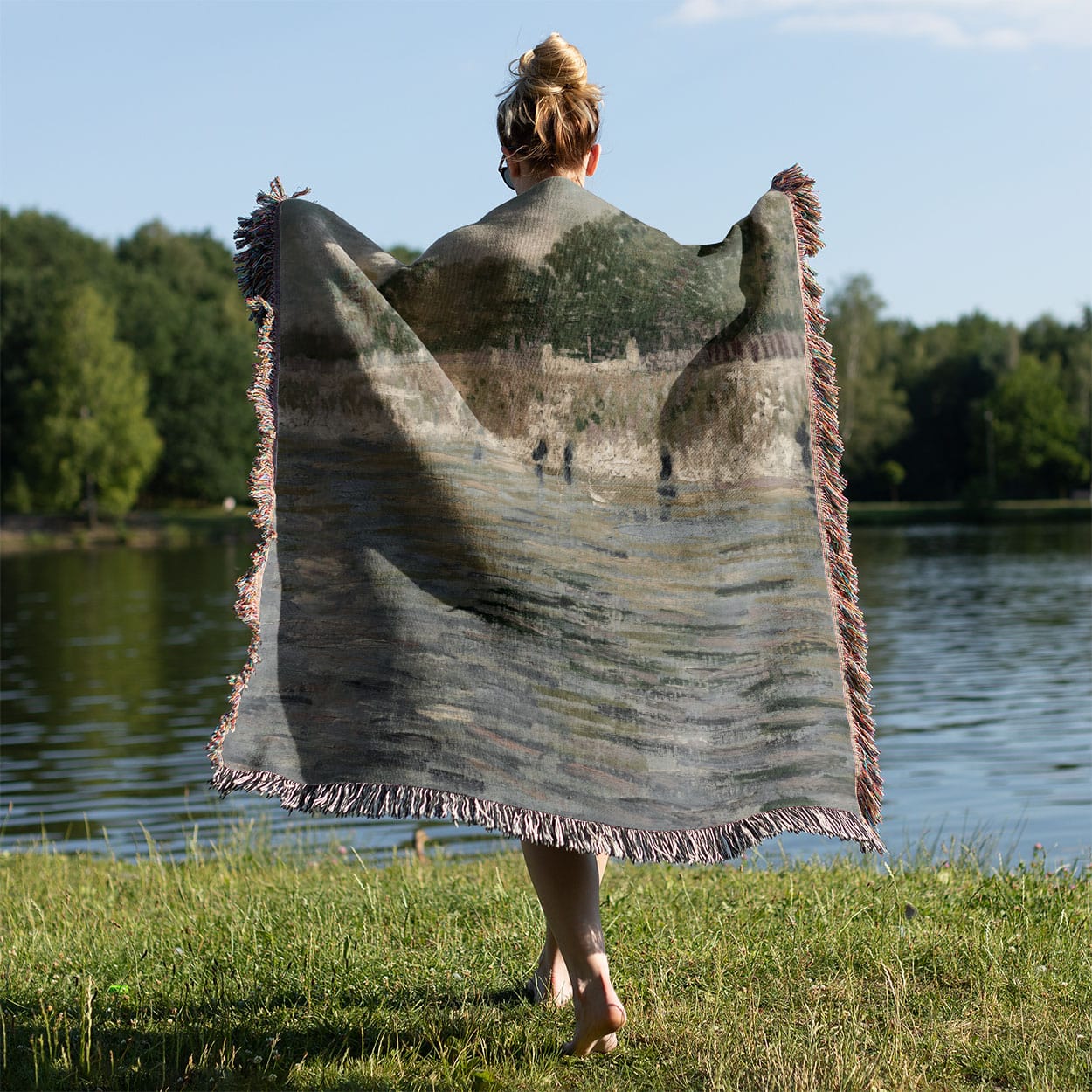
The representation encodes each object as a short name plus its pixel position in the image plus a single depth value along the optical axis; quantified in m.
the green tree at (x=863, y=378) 65.50
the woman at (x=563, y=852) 2.91
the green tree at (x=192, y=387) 56.84
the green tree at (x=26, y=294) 51.09
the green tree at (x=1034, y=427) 67.81
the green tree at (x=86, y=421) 48.97
